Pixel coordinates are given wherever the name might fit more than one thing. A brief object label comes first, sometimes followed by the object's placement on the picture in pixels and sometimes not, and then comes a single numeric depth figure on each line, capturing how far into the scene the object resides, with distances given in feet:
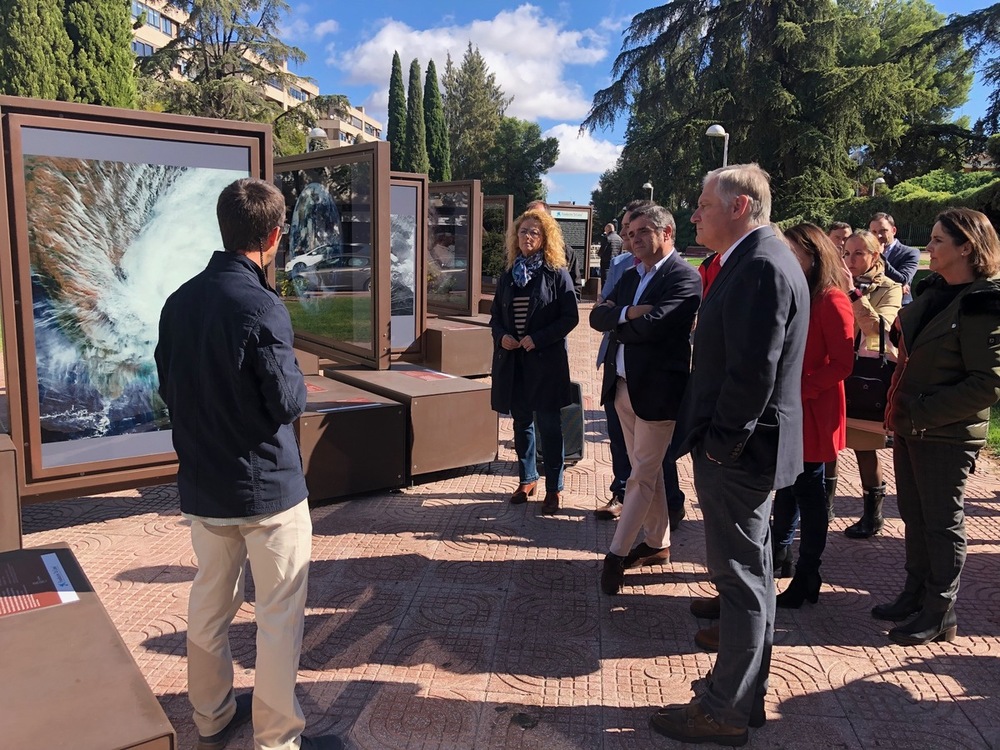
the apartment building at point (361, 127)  289.41
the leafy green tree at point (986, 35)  76.07
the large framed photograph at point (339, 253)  20.30
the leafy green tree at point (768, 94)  97.14
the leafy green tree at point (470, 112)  210.38
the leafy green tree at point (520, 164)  192.44
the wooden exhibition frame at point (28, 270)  12.88
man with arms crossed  12.25
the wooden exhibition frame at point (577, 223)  63.16
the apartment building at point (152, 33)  168.73
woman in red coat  11.38
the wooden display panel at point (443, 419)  17.95
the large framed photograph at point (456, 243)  34.12
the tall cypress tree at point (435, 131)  168.45
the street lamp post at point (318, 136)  53.32
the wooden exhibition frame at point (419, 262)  27.84
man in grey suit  7.86
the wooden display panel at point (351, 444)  16.35
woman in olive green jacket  10.33
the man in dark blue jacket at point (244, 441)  7.18
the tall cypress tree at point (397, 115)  160.04
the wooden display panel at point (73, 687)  5.17
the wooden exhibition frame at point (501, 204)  42.86
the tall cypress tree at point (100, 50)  67.82
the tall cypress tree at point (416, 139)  157.89
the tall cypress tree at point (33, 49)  64.90
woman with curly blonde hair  16.05
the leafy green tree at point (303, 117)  102.83
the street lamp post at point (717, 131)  79.50
